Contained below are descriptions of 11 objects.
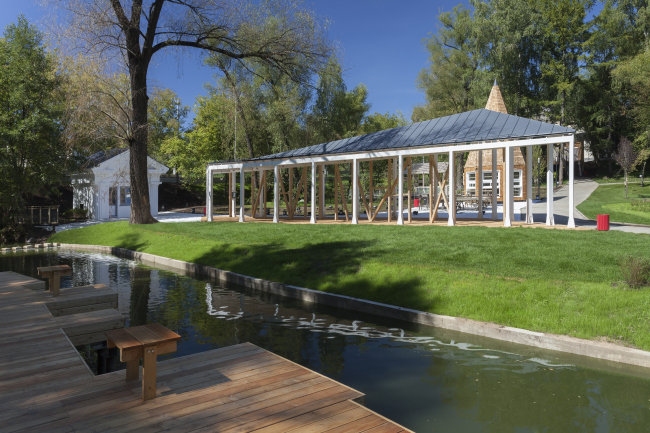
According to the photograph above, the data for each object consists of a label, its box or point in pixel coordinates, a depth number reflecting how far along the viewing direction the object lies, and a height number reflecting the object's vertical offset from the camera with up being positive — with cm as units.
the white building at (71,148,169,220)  3020 +179
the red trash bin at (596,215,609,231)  1377 -46
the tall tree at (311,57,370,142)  3728 +835
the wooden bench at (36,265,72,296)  807 -107
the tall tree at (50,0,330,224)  1817 +740
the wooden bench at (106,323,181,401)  423 -126
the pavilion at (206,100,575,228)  1577 +231
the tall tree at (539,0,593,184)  4197 +1512
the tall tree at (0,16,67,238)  2331 +475
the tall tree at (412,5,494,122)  4312 +1338
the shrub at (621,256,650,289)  754 -109
